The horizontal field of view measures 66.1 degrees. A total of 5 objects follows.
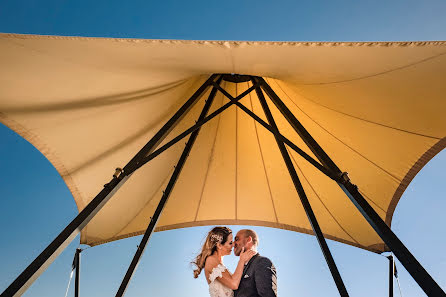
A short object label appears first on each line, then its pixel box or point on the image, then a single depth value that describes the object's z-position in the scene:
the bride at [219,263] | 3.24
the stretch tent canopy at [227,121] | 2.61
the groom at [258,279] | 3.01
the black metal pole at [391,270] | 4.08
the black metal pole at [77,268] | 4.02
